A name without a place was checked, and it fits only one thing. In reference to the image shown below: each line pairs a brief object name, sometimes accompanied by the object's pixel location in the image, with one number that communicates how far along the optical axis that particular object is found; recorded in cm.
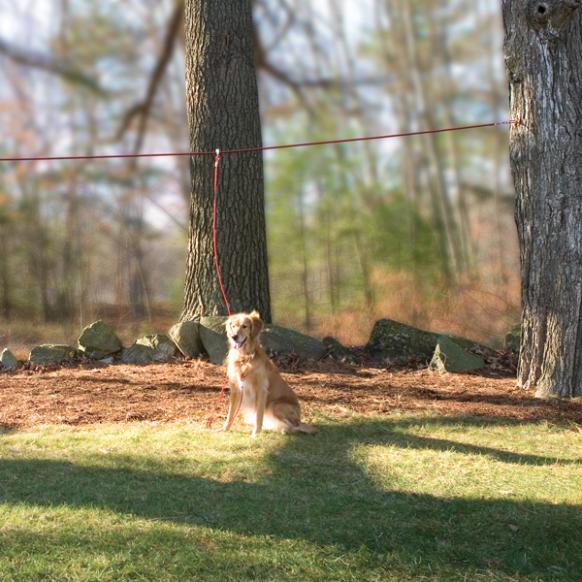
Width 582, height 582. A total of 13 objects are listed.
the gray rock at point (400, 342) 967
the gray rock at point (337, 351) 965
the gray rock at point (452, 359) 892
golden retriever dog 575
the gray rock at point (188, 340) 940
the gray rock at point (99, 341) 979
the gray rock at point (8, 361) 947
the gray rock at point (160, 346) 945
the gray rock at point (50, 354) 952
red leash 627
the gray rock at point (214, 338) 913
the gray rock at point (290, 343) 948
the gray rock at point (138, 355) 946
